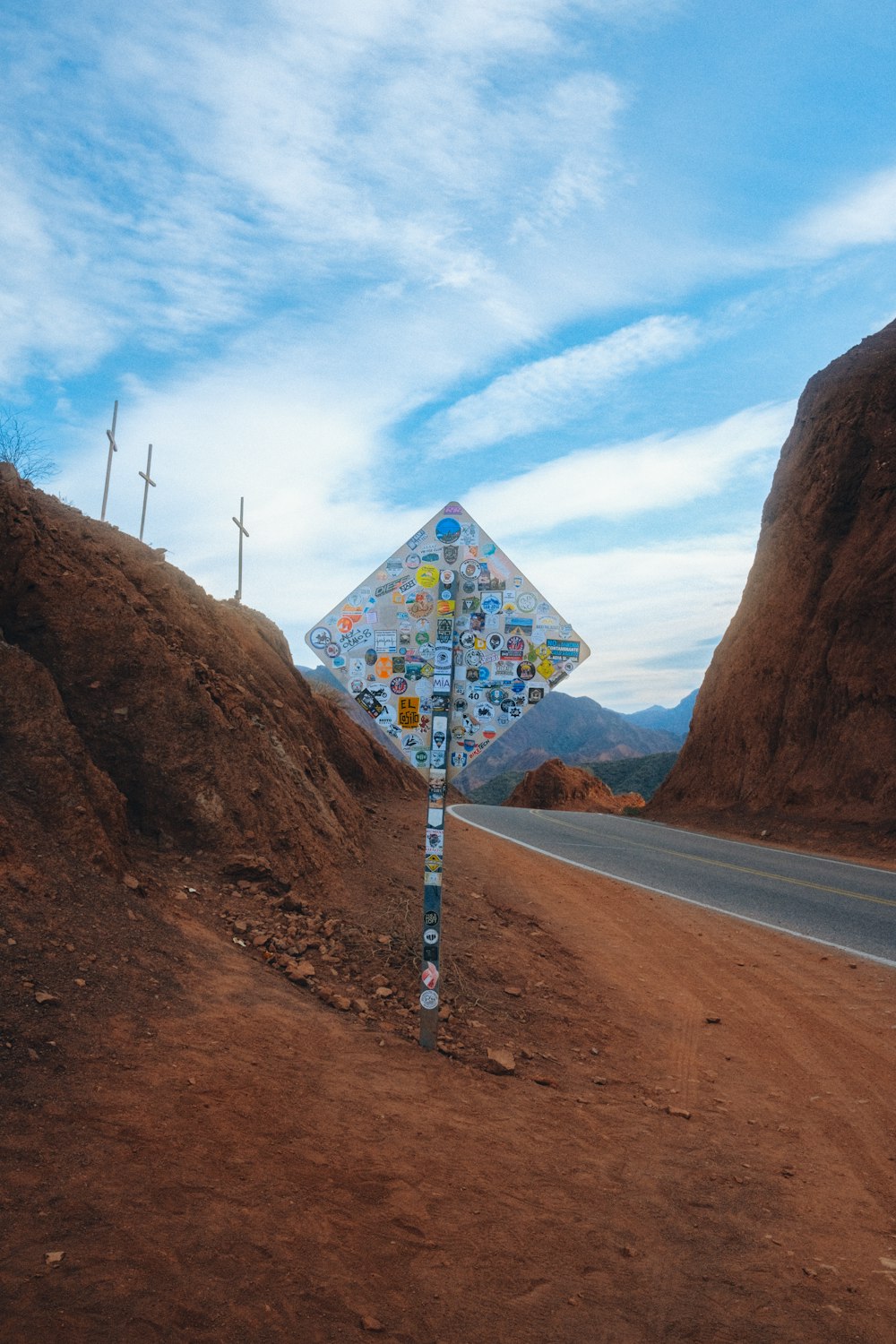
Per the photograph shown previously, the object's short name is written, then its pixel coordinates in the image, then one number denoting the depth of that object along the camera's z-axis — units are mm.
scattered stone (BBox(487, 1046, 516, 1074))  5068
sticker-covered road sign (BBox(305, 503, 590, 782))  5543
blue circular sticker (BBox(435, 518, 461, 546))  5656
